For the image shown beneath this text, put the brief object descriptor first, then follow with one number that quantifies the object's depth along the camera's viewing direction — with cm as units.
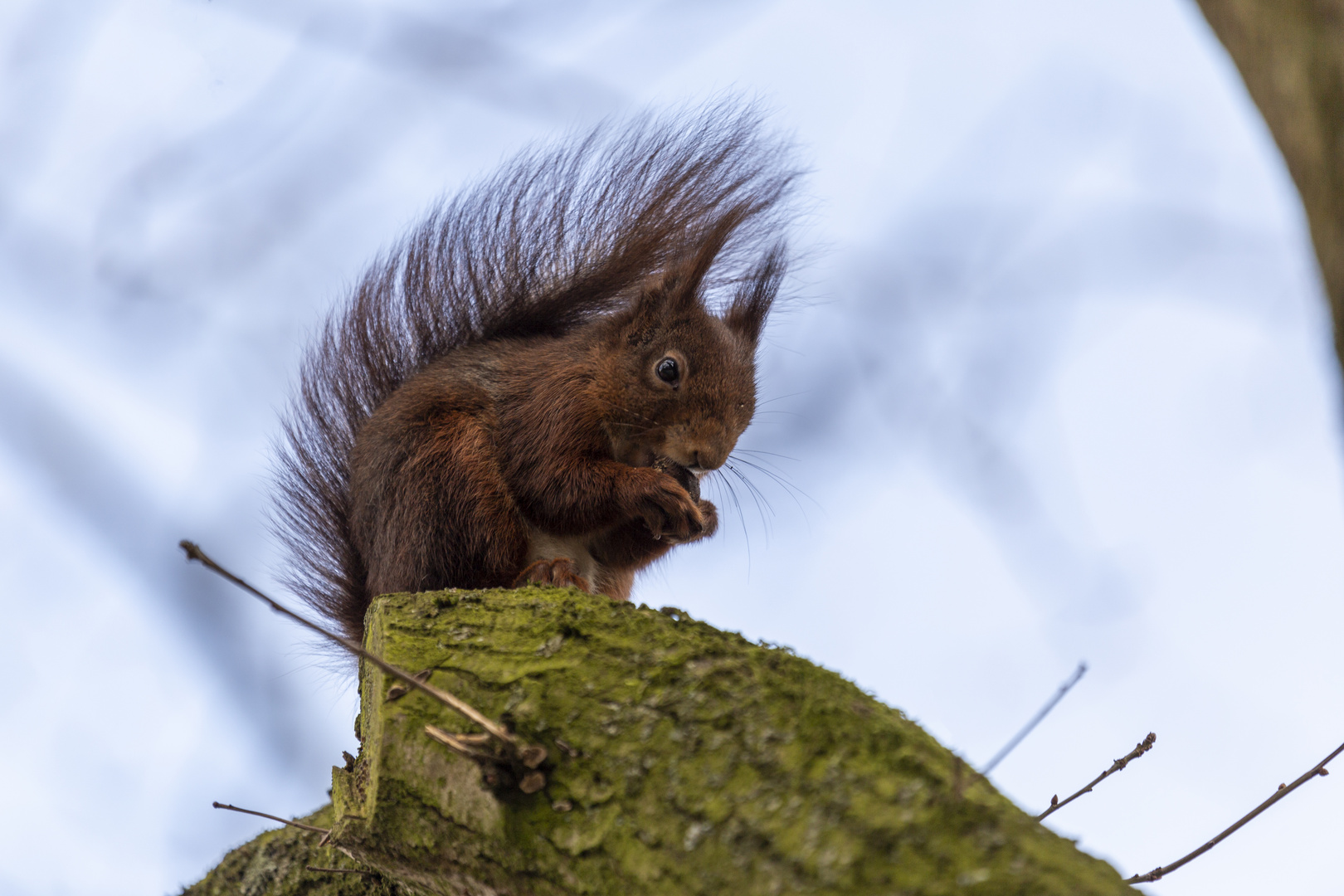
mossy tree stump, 570
